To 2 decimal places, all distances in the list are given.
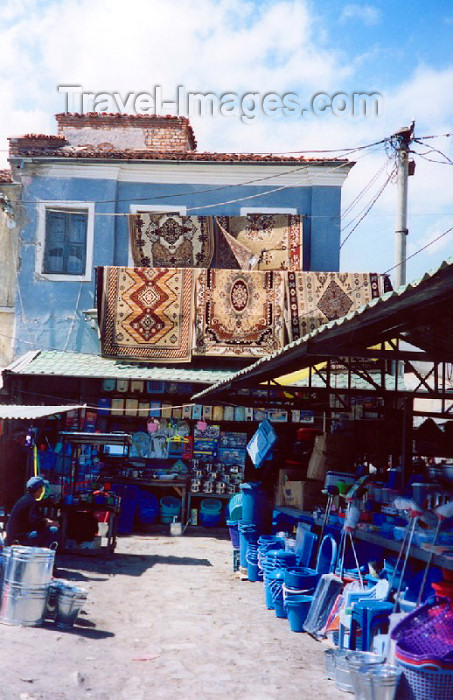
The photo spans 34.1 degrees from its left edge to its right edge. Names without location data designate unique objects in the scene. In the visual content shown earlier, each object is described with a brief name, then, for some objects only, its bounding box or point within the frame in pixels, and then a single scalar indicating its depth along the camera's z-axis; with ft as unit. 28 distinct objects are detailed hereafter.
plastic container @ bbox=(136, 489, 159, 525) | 53.88
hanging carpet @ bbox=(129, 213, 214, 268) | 57.00
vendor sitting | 31.63
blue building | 58.18
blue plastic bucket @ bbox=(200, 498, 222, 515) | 54.90
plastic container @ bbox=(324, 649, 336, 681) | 20.65
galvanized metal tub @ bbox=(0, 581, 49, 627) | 25.21
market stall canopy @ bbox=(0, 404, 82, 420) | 38.16
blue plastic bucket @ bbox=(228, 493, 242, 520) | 40.01
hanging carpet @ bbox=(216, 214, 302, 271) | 56.49
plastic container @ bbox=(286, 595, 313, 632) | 26.00
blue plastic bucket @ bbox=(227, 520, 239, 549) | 40.24
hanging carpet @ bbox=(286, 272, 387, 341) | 53.26
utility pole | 49.70
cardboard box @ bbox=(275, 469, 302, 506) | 36.06
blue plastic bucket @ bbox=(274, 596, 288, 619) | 28.30
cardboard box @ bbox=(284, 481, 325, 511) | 33.01
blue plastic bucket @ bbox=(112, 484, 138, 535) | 51.90
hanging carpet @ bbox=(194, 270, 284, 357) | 53.93
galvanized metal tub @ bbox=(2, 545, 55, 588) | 25.14
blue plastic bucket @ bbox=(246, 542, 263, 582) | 35.78
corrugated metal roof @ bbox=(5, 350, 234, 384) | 51.55
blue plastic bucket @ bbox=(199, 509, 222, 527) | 54.60
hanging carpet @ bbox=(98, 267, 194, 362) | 54.49
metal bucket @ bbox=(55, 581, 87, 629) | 25.63
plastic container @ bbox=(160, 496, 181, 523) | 54.80
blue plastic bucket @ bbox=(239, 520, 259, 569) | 35.96
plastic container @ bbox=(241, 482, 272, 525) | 36.32
